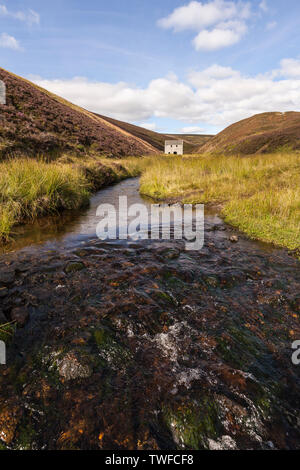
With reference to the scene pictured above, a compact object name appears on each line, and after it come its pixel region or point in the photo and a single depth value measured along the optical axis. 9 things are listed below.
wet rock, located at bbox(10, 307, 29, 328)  2.61
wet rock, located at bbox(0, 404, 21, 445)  1.57
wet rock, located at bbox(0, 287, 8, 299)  3.08
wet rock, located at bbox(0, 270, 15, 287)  3.39
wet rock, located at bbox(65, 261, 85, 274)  3.82
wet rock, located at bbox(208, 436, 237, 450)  1.59
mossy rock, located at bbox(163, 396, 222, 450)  1.63
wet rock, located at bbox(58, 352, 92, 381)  2.04
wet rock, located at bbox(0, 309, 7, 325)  2.59
